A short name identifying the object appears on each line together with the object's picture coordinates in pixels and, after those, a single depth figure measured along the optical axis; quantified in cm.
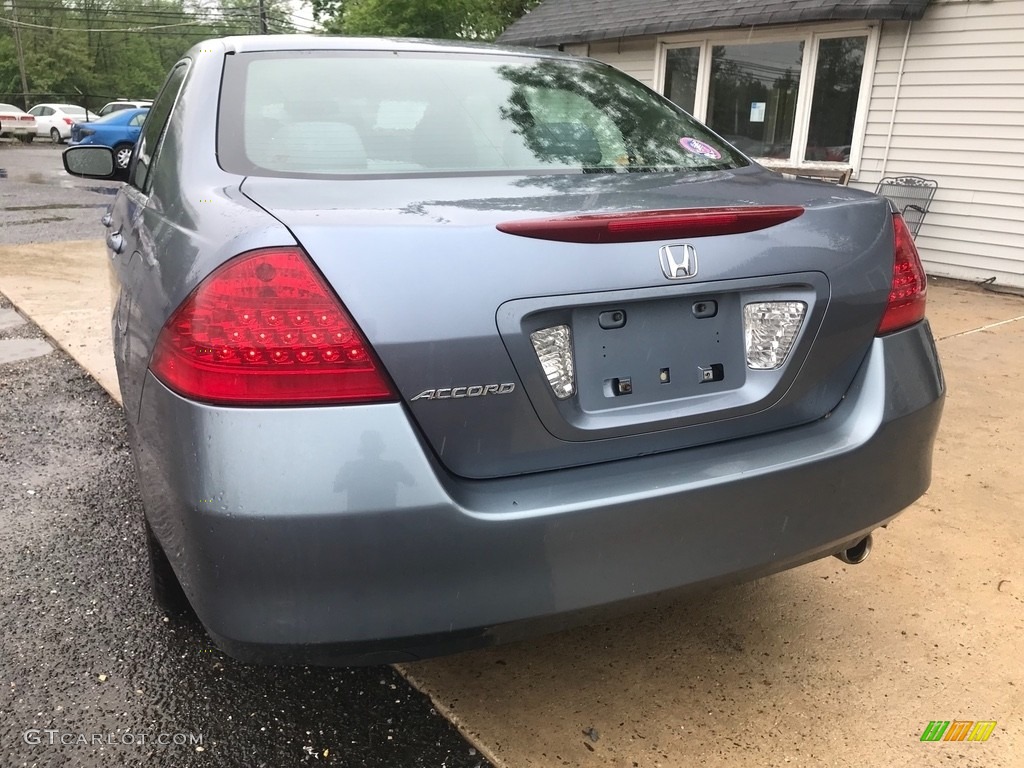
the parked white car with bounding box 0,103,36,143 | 3171
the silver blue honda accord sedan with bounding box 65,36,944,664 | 144
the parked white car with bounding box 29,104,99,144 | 3294
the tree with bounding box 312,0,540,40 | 1675
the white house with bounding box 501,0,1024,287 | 759
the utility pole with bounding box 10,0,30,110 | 4623
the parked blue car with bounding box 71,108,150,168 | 2388
